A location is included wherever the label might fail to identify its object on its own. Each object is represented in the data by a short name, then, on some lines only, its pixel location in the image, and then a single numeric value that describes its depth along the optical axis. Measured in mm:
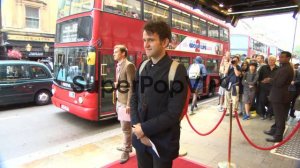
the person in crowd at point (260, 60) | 7907
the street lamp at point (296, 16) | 6682
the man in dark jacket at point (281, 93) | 4891
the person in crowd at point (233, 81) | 7109
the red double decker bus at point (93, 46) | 6141
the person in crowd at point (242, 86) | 7404
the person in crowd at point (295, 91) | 7184
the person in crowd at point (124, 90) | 3805
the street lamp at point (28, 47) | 17016
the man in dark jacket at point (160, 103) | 1953
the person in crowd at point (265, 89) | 6679
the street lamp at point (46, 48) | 18156
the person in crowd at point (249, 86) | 6969
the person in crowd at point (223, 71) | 7914
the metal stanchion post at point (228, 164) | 3852
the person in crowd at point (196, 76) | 7801
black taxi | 7984
